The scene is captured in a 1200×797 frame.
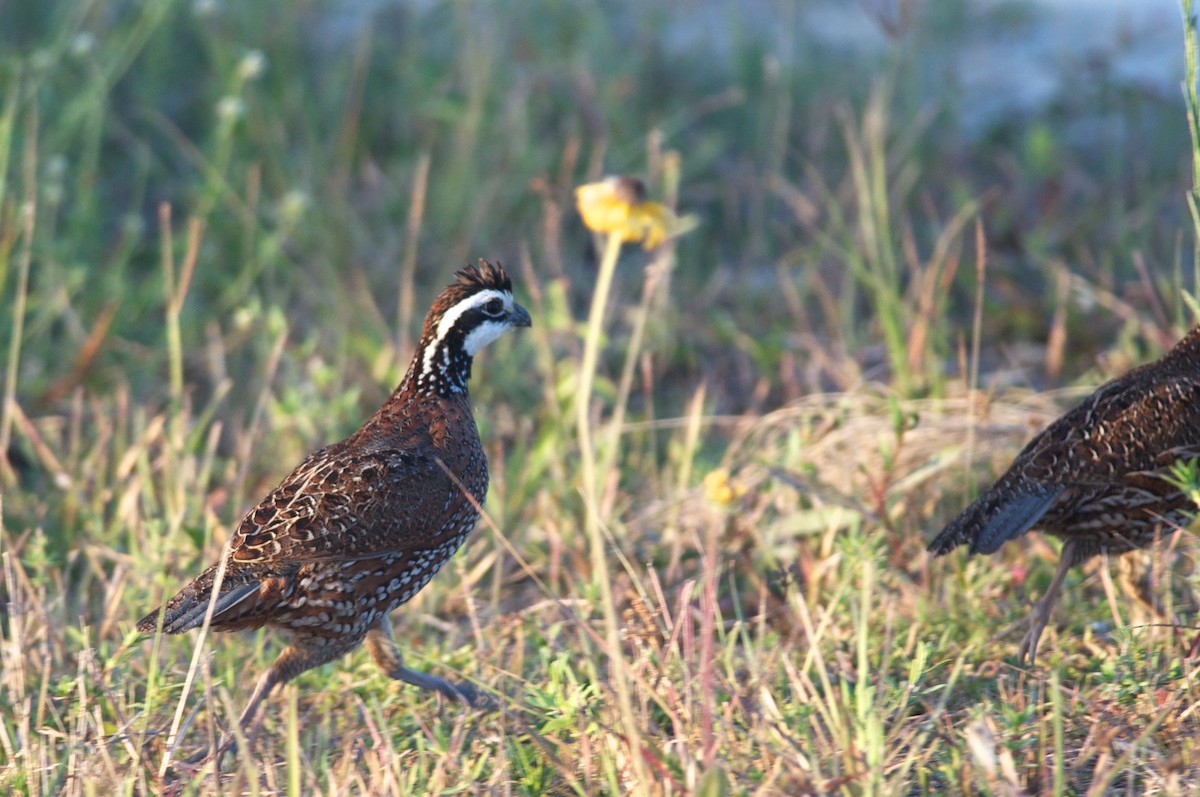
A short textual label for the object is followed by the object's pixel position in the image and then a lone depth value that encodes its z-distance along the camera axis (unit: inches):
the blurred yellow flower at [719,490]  364.5
